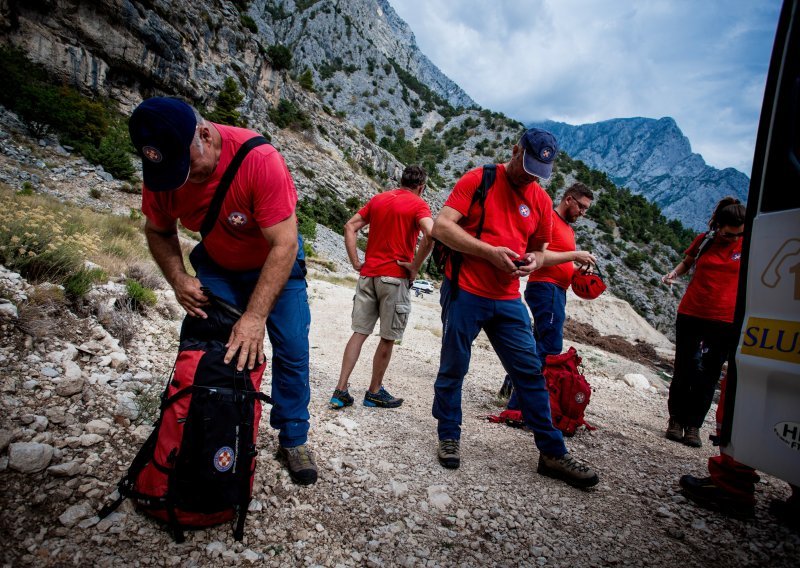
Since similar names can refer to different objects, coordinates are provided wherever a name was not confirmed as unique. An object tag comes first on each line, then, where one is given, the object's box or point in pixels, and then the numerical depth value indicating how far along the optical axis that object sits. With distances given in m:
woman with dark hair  3.31
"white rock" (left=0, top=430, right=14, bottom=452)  1.69
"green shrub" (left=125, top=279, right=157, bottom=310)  3.85
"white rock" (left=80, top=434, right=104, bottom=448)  1.94
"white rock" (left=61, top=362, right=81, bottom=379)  2.31
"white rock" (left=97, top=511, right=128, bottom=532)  1.55
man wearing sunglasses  3.49
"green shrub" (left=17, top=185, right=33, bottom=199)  8.88
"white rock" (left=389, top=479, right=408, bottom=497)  2.18
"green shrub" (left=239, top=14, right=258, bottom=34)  38.72
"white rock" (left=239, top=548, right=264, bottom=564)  1.56
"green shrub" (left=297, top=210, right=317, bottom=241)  21.76
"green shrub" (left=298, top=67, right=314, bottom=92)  48.08
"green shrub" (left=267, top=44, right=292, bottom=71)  41.97
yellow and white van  1.18
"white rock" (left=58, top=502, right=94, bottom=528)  1.53
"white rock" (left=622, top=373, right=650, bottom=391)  6.31
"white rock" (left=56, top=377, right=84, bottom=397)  2.19
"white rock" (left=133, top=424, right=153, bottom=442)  2.15
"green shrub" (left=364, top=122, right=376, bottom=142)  60.59
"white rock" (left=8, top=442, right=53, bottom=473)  1.66
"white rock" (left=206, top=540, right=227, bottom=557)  1.56
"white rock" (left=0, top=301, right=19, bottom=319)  2.40
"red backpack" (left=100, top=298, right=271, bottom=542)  1.60
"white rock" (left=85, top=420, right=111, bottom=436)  2.04
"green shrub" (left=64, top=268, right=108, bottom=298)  3.08
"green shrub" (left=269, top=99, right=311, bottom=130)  38.91
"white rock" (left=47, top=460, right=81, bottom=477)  1.70
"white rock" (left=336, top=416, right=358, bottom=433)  2.92
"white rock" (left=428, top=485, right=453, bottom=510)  2.13
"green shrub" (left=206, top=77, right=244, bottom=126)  30.91
